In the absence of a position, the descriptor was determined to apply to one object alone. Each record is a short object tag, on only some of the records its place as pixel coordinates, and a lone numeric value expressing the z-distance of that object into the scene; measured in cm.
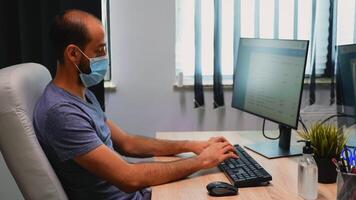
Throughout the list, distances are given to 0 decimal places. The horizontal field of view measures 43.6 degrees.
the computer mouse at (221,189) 139
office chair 138
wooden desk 139
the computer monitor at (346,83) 172
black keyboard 147
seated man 147
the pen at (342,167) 122
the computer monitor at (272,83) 173
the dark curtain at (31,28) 256
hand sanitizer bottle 134
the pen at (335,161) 126
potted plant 145
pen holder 118
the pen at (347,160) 122
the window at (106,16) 269
